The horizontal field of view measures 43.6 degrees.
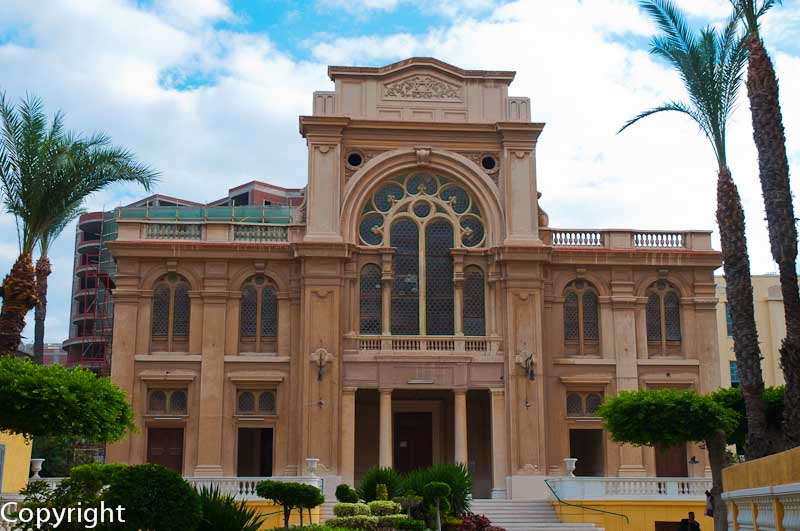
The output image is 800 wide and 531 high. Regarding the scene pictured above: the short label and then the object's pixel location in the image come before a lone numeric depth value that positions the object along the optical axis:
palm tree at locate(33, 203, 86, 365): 25.59
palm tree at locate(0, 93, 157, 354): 24.20
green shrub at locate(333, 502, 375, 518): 21.55
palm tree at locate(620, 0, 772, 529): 21.44
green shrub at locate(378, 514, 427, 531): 21.17
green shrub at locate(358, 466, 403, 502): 25.48
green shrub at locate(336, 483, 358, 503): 24.34
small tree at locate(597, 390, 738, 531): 24.58
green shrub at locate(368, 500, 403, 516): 21.75
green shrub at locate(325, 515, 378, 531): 20.84
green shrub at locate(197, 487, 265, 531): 14.66
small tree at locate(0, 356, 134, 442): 19.45
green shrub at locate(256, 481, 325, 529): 19.89
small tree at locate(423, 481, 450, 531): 23.05
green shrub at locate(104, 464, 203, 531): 13.77
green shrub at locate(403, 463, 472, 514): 24.52
